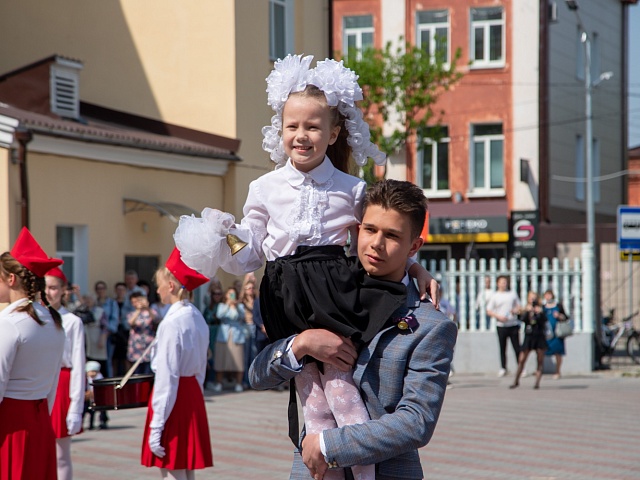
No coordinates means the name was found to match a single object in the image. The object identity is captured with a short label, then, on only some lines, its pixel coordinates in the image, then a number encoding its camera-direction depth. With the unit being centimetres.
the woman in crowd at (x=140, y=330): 1645
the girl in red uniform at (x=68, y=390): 798
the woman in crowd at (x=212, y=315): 1922
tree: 2784
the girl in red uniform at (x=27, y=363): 610
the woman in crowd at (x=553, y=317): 2130
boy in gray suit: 343
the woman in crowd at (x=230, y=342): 1900
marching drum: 731
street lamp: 2269
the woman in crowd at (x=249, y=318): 1925
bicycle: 2509
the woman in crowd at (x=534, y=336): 1958
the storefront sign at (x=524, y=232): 3209
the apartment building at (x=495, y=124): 3234
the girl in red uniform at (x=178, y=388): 733
